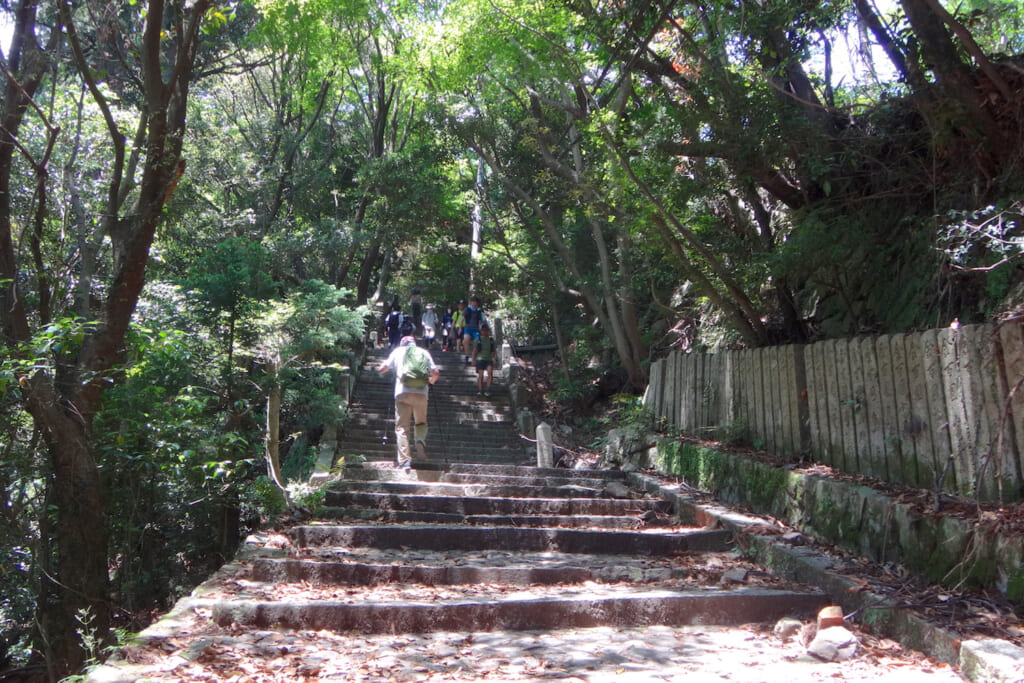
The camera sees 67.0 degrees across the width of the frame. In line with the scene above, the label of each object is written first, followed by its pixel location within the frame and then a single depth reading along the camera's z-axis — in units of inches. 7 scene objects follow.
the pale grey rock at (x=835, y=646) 165.2
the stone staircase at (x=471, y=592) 162.2
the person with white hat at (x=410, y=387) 386.6
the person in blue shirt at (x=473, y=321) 659.4
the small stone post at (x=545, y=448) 468.1
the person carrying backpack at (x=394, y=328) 761.2
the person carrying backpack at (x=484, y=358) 614.2
